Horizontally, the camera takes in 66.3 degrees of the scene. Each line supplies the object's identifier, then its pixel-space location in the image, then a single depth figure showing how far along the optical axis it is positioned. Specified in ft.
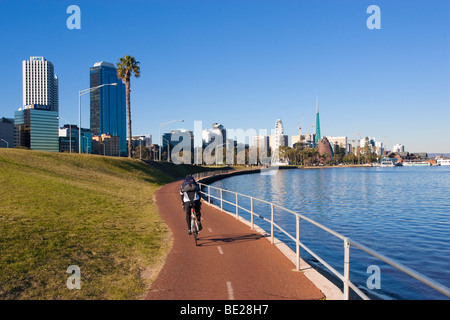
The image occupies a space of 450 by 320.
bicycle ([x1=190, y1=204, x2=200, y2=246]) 35.14
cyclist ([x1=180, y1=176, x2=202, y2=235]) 35.29
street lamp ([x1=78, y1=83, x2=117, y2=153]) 125.92
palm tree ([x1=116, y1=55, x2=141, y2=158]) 181.47
